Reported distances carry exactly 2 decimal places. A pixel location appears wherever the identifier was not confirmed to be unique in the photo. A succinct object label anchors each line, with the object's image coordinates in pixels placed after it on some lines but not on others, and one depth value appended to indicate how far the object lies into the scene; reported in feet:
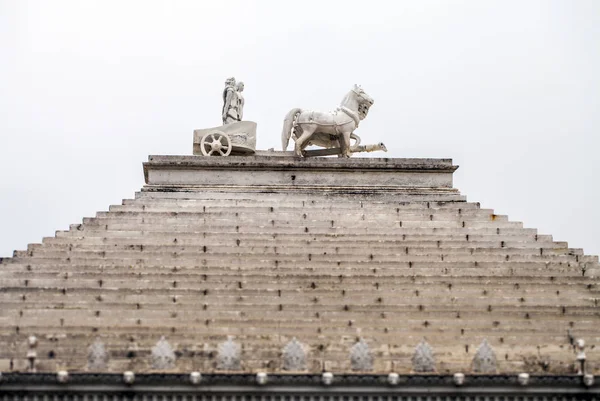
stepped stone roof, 112.98
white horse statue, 147.64
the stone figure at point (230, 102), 152.46
